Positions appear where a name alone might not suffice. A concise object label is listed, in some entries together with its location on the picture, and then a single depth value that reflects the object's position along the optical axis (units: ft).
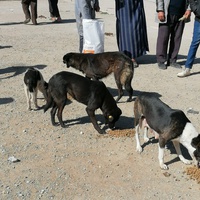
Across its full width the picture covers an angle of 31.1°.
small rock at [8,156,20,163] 16.65
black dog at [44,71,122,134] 18.95
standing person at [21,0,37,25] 49.11
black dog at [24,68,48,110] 21.45
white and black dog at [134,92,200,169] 15.32
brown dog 23.12
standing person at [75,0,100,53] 29.48
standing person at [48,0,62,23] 52.49
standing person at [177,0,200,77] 26.96
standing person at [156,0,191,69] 29.60
